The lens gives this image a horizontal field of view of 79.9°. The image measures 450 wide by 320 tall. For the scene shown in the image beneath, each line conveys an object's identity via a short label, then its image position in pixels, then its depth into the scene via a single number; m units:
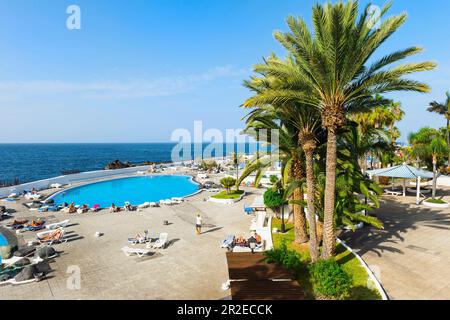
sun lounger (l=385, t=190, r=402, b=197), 27.07
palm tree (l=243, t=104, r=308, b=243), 13.64
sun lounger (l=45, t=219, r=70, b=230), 17.46
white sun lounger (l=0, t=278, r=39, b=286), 10.44
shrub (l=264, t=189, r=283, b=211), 17.17
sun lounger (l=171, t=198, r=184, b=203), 25.25
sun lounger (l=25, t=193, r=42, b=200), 26.58
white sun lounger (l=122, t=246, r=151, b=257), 13.23
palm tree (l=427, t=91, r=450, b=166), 35.38
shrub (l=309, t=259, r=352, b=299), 8.64
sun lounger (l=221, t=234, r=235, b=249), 13.80
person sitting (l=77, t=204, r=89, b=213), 21.94
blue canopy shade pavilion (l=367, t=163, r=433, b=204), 21.91
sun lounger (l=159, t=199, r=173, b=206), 24.45
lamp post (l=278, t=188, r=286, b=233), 16.36
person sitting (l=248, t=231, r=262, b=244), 14.09
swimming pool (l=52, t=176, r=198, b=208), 29.40
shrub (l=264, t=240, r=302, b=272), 10.67
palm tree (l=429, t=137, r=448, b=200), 23.52
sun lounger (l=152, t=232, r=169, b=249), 14.12
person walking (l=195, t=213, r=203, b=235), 16.39
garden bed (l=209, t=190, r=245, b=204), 24.90
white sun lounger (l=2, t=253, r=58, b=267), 11.91
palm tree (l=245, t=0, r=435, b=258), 9.01
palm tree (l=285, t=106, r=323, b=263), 11.48
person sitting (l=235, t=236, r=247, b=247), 13.71
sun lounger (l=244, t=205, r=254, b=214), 21.09
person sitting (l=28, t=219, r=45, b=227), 17.89
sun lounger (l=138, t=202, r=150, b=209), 23.55
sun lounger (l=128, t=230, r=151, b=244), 14.88
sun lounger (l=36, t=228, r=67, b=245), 14.83
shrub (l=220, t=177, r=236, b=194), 26.45
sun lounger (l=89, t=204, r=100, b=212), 22.70
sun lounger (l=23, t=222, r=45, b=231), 17.57
